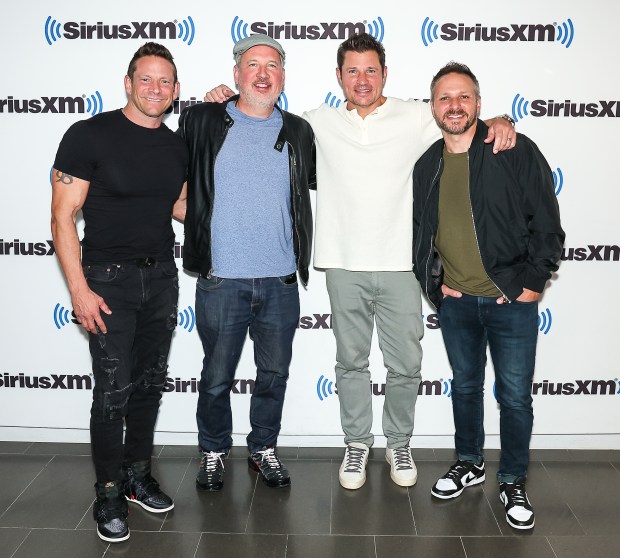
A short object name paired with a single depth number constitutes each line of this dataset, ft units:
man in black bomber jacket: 9.20
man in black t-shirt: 8.59
